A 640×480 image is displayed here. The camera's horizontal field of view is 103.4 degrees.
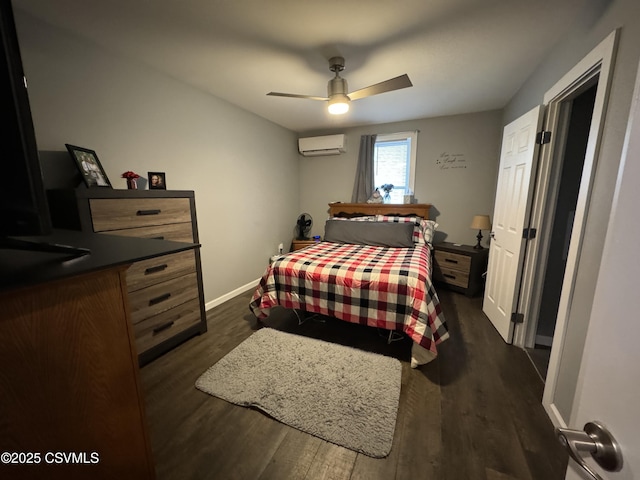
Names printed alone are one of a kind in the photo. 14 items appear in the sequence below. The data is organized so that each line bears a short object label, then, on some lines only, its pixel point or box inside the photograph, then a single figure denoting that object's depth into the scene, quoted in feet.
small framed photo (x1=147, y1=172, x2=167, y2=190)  7.11
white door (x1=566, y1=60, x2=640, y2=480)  1.23
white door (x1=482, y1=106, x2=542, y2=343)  6.61
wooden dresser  5.40
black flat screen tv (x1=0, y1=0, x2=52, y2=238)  1.81
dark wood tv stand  1.89
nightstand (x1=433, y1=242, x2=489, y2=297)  10.35
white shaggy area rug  4.65
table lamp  10.43
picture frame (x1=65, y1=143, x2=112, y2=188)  5.63
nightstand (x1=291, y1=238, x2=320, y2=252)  13.78
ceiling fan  6.62
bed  6.25
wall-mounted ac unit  13.21
